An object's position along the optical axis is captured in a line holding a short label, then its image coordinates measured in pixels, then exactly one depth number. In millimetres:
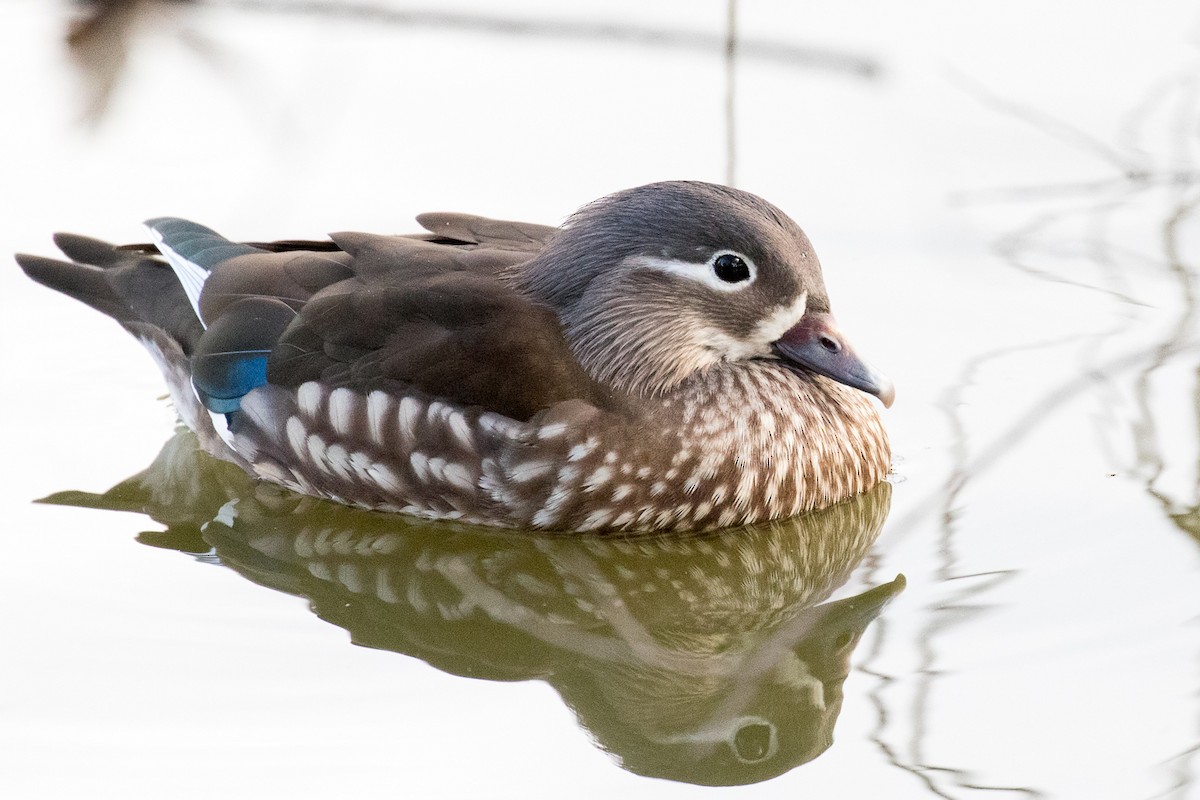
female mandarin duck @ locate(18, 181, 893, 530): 10820
